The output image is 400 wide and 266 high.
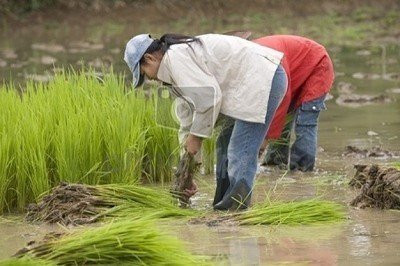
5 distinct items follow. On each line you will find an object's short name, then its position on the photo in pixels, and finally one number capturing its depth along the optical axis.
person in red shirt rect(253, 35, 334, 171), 13.84
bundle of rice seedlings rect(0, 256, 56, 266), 7.68
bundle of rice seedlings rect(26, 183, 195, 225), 10.51
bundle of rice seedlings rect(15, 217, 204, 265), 8.12
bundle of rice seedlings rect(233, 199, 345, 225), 10.13
